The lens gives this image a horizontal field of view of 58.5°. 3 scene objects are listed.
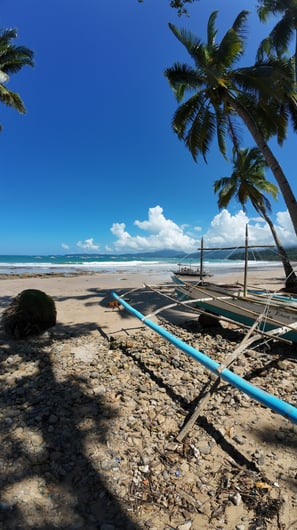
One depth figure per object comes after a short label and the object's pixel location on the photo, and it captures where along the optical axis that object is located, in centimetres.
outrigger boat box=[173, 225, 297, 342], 458
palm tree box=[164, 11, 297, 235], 843
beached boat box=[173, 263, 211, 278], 1717
